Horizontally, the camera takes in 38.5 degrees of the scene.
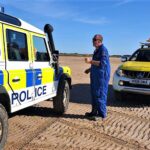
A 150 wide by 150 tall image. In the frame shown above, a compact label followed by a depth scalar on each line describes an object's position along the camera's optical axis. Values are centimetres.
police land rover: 331
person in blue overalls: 458
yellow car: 596
